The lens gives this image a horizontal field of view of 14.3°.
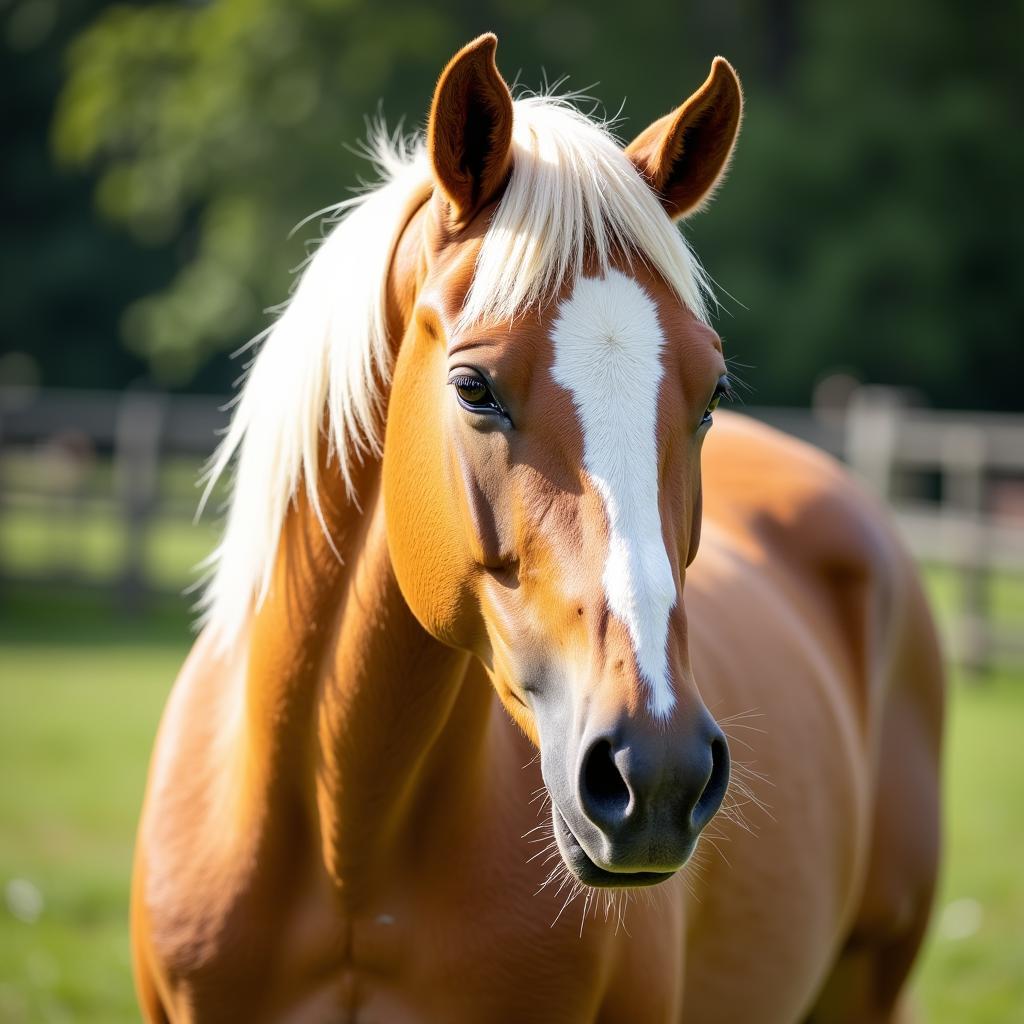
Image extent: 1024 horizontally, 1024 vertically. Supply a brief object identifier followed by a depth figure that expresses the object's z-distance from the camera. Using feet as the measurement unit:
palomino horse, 10.00
